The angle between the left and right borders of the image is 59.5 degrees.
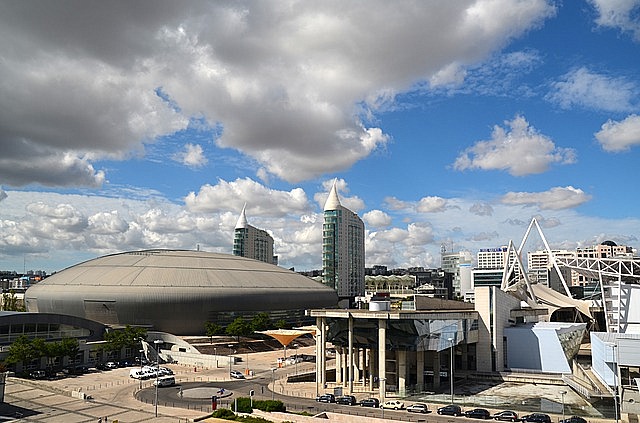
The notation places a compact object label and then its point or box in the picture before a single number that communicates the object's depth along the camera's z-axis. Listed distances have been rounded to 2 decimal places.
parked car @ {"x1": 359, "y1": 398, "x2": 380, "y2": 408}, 68.07
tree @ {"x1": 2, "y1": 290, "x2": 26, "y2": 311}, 175.25
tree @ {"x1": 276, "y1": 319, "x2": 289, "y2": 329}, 147.61
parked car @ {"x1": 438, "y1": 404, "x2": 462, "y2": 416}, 63.44
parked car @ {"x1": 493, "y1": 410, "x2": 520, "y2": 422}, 60.72
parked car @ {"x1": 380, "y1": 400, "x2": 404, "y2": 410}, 66.88
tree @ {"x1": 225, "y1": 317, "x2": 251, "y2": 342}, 130.75
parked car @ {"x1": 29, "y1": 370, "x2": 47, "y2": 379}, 91.06
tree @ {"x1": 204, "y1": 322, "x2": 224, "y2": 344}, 131.25
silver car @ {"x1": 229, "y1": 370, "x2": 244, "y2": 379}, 93.12
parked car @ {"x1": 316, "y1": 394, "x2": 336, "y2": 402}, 70.55
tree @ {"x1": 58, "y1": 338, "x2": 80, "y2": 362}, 98.44
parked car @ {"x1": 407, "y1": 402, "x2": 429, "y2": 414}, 65.00
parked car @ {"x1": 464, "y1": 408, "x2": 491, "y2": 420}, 61.81
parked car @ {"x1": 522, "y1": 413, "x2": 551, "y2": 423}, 59.53
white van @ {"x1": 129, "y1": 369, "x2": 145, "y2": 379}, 90.61
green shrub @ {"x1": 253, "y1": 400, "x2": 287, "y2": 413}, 62.43
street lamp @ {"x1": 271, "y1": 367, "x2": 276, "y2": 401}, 80.99
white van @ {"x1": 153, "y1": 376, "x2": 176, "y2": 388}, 84.81
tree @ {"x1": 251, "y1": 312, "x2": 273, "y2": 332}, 137.12
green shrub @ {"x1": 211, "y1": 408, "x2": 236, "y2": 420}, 60.79
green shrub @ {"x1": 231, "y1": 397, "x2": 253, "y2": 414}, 62.72
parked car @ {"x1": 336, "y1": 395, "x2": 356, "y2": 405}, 69.12
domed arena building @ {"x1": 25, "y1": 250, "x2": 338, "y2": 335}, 138.25
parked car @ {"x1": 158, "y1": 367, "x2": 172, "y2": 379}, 91.50
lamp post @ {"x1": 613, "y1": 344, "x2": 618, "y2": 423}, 67.22
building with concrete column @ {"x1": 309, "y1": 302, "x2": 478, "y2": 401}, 76.12
